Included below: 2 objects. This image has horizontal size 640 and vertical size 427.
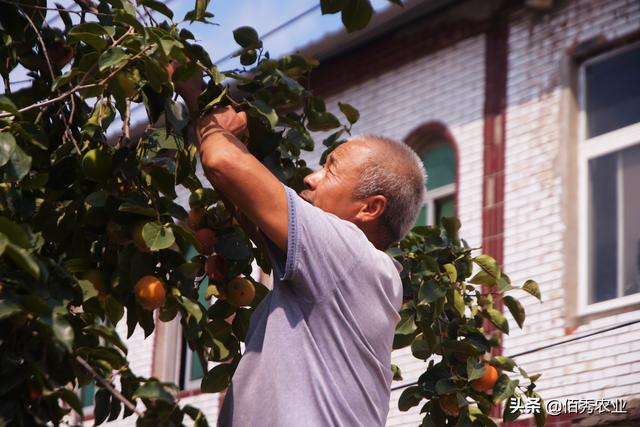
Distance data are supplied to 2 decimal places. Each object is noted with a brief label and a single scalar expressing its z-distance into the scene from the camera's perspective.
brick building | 9.21
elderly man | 3.26
